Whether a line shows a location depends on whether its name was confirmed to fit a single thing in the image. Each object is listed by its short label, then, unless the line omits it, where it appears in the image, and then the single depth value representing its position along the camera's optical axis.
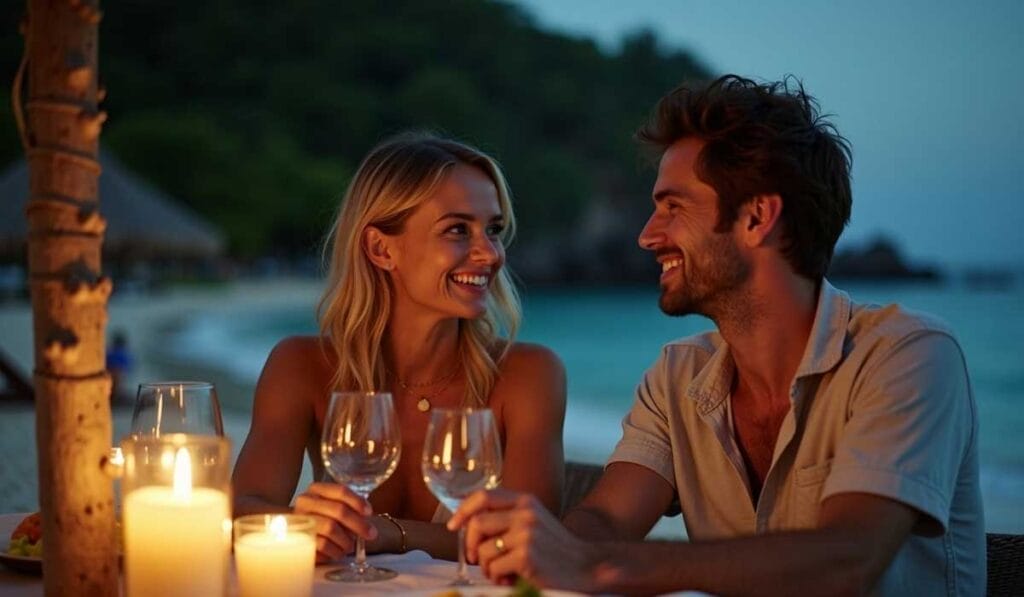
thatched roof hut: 18.67
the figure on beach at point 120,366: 10.72
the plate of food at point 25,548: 1.83
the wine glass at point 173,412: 2.03
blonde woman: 2.90
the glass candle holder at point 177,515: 1.45
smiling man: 2.00
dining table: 1.75
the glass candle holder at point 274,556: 1.59
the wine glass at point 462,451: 1.69
